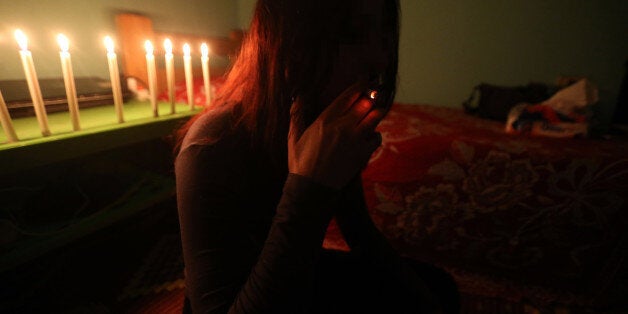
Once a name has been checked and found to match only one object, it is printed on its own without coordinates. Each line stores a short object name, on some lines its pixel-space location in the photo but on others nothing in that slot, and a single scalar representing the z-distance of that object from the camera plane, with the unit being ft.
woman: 1.47
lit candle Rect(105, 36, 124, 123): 2.81
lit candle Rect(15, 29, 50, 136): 2.27
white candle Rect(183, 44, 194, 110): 3.38
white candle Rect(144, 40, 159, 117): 3.10
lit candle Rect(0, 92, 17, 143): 2.24
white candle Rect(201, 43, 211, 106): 3.56
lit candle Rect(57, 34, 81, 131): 2.54
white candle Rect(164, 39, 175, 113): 3.24
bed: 3.58
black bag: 6.31
